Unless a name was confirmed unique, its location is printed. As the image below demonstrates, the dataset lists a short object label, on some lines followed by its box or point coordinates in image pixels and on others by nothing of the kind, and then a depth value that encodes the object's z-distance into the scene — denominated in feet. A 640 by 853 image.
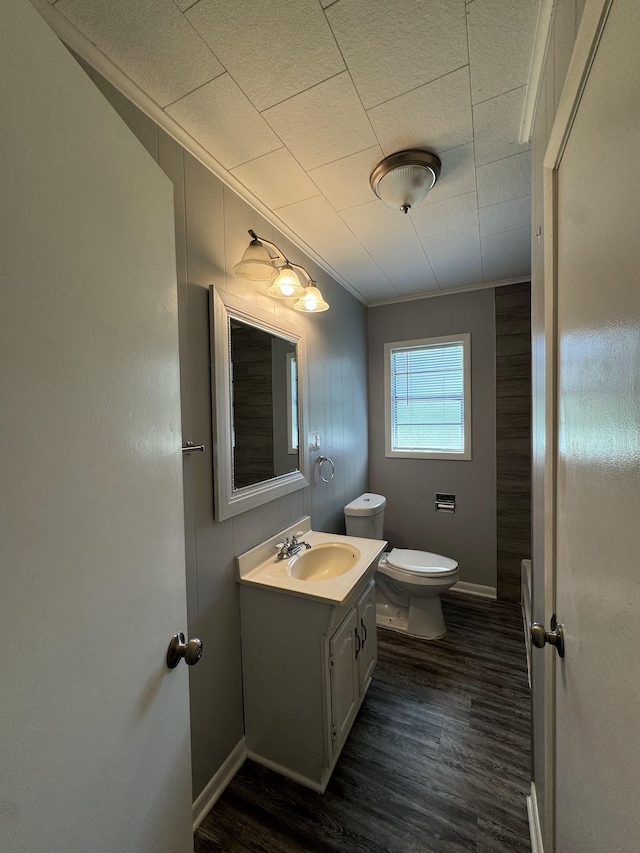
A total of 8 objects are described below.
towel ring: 7.14
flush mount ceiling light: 4.39
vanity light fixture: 4.42
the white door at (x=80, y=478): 1.46
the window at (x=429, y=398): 9.31
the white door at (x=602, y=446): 1.37
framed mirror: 4.47
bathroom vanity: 4.40
